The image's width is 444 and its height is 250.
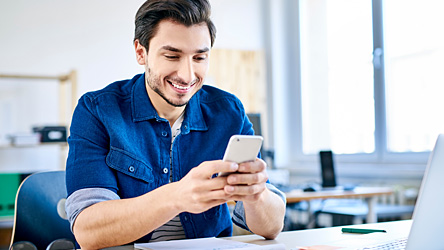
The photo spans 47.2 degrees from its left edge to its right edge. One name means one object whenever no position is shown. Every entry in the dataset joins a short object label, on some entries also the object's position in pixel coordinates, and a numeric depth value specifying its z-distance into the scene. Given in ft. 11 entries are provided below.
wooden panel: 15.96
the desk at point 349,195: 8.96
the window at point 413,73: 11.68
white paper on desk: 3.53
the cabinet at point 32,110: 14.05
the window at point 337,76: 13.80
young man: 3.72
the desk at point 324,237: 3.95
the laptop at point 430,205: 2.90
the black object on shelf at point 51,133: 13.28
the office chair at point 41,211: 4.99
